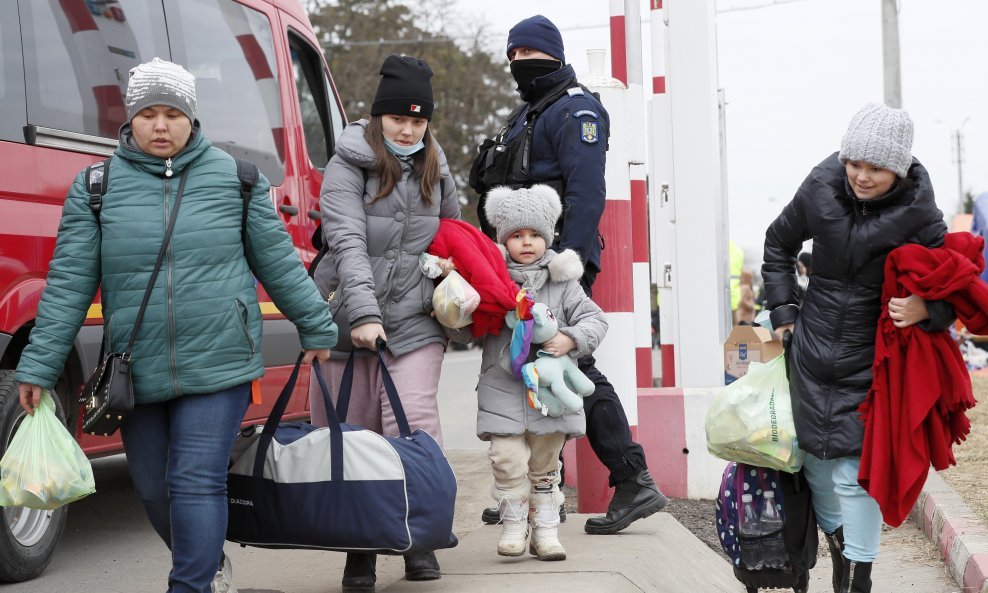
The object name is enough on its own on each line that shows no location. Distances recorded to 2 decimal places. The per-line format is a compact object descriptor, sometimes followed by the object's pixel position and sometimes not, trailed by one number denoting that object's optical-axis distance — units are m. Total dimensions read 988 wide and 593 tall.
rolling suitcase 4.76
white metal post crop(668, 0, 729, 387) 7.68
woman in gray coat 4.41
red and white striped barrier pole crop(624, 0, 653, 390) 6.52
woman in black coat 4.40
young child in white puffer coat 4.53
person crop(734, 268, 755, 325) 14.77
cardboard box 7.99
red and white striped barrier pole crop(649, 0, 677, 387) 8.98
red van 4.86
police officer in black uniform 5.00
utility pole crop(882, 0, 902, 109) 20.47
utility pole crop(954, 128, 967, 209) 80.89
